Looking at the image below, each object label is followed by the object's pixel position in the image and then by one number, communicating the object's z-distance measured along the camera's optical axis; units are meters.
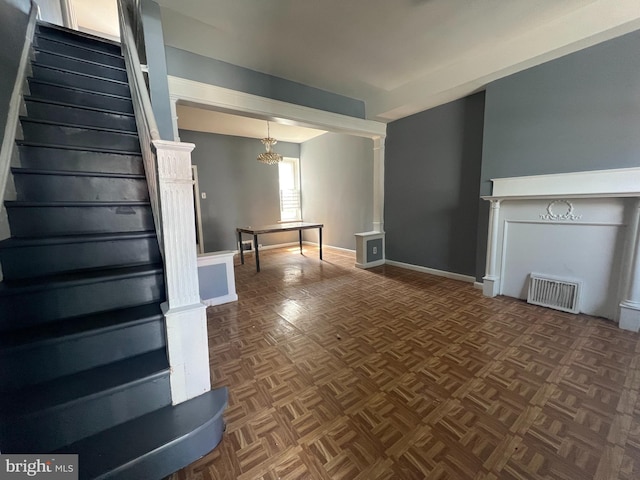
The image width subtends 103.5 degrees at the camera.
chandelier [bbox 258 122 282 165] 4.98
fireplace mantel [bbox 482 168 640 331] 2.23
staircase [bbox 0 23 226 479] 1.00
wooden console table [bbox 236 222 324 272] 4.45
